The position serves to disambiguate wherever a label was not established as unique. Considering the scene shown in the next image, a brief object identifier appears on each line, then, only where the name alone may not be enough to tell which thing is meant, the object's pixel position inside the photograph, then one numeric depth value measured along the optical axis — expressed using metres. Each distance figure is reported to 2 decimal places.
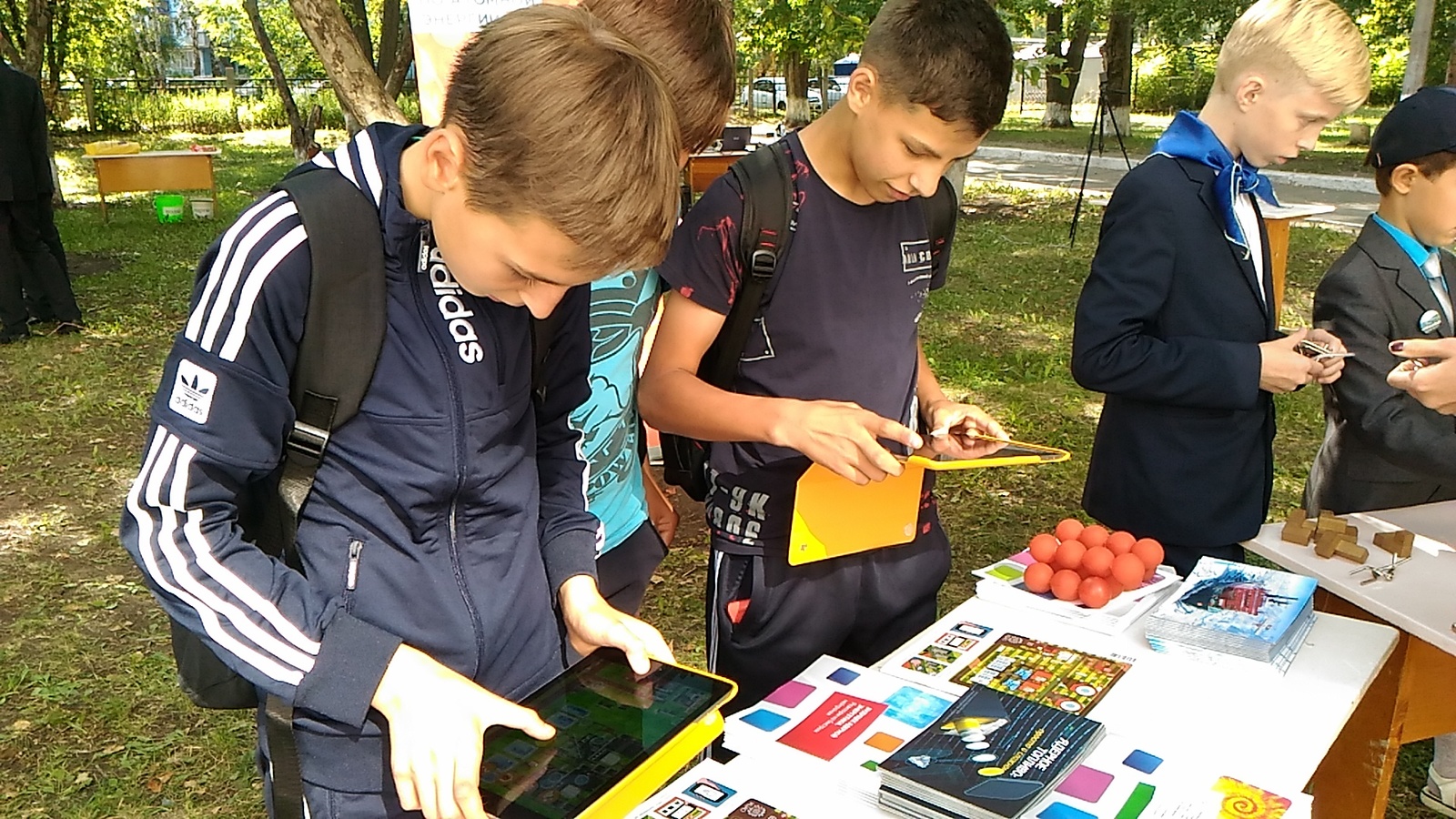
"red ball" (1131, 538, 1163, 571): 1.90
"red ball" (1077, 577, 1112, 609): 1.80
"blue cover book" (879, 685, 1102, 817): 1.23
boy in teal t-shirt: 1.75
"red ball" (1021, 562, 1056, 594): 1.85
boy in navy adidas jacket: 1.05
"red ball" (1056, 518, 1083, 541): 1.92
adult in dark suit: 6.38
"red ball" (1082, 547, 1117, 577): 1.84
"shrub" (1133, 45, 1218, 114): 25.52
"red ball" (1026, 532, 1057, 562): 1.89
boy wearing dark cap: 2.33
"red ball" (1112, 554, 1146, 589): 1.84
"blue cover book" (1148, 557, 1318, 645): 1.68
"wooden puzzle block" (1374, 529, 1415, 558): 2.04
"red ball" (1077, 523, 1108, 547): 1.89
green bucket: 11.38
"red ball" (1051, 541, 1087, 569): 1.86
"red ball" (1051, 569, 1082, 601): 1.83
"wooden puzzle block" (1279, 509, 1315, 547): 2.13
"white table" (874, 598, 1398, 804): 1.43
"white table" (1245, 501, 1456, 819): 1.89
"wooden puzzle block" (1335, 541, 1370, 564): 2.02
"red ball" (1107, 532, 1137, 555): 1.89
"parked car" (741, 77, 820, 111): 31.83
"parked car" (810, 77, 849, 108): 28.28
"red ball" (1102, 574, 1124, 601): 1.84
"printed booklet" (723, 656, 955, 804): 1.38
